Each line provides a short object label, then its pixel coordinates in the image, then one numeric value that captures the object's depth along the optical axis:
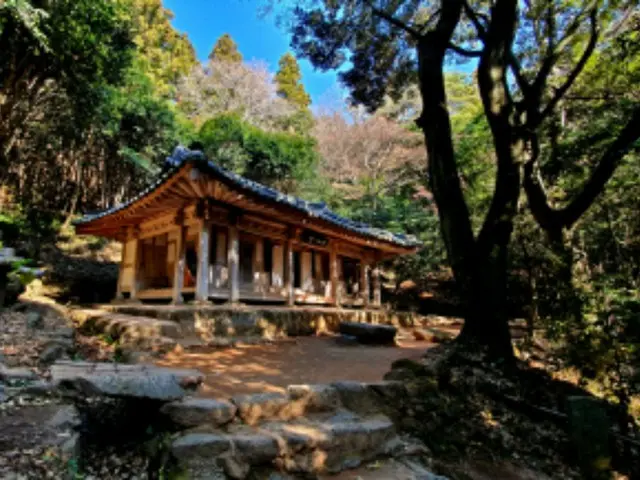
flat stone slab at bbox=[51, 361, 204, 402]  2.87
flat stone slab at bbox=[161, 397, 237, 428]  3.13
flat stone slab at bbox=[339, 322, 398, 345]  9.09
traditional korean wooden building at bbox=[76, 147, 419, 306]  8.34
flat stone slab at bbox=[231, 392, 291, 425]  3.46
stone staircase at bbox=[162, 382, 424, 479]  2.85
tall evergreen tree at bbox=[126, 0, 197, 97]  25.36
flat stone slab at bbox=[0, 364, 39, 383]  3.54
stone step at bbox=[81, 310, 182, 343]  6.34
